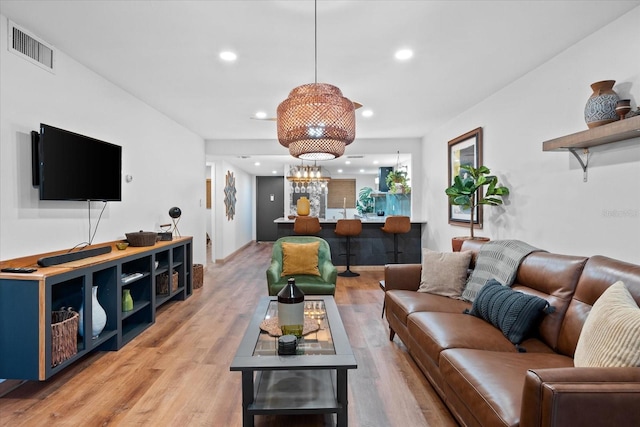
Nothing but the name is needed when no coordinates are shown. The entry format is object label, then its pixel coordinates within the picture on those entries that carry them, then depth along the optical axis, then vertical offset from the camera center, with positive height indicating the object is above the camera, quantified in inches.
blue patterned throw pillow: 78.7 -23.9
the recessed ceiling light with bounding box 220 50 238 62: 112.8 +52.4
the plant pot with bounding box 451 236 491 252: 156.8 -14.0
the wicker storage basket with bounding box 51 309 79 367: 88.4 -32.5
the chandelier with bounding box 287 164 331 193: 318.3 +32.7
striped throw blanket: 98.5 -15.6
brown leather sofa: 43.8 -27.7
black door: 441.4 +9.5
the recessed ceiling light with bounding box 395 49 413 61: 112.7 +52.9
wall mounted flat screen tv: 100.1 +15.1
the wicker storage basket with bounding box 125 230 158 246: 136.9 -10.2
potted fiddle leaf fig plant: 141.6 +8.7
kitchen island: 246.4 -22.2
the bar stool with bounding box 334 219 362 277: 227.3 -9.8
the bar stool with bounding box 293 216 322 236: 227.8 -8.4
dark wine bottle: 78.7 -22.5
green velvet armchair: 140.7 -27.8
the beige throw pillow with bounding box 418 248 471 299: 115.0 -21.0
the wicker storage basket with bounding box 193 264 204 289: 197.9 -36.6
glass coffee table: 66.5 -34.4
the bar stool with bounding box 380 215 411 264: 225.3 -7.8
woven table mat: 81.7 -28.4
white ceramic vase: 102.3 -32.0
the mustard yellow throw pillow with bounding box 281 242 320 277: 153.2 -21.4
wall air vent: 95.0 +48.3
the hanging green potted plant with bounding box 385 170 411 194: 270.2 +24.5
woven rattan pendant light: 82.5 +22.9
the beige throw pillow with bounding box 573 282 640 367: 50.3 -19.0
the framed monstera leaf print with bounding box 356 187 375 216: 366.9 +10.0
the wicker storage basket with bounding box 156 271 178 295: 158.2 -33.0
